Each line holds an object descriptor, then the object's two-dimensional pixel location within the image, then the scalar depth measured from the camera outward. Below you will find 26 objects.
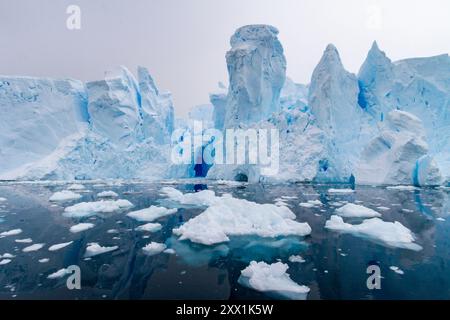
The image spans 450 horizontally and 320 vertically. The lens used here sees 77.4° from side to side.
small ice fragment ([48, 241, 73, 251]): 5.69
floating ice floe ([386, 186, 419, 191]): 15.69
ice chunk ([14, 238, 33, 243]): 6.23
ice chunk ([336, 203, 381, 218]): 8.51
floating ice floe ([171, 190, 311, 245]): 6.43
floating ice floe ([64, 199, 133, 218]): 9.19
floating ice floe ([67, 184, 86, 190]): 15.95
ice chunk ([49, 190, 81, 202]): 12.21
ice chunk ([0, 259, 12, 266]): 4.93
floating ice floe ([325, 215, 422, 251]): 6.20
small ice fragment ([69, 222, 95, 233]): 7.15
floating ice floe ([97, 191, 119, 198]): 12.63
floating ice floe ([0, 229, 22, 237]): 6.74
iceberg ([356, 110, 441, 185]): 16.25
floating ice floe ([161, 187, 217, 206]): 10.97
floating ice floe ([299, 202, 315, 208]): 10.39
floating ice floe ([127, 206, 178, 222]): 8.45
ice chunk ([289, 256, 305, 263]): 5.09
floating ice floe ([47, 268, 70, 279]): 4.38
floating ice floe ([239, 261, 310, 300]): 3.88
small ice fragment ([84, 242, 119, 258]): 5.39
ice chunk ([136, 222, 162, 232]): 7.20
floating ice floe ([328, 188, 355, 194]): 14.67
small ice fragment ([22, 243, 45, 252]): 5.64
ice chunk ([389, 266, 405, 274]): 4.61
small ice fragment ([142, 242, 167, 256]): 5.52
